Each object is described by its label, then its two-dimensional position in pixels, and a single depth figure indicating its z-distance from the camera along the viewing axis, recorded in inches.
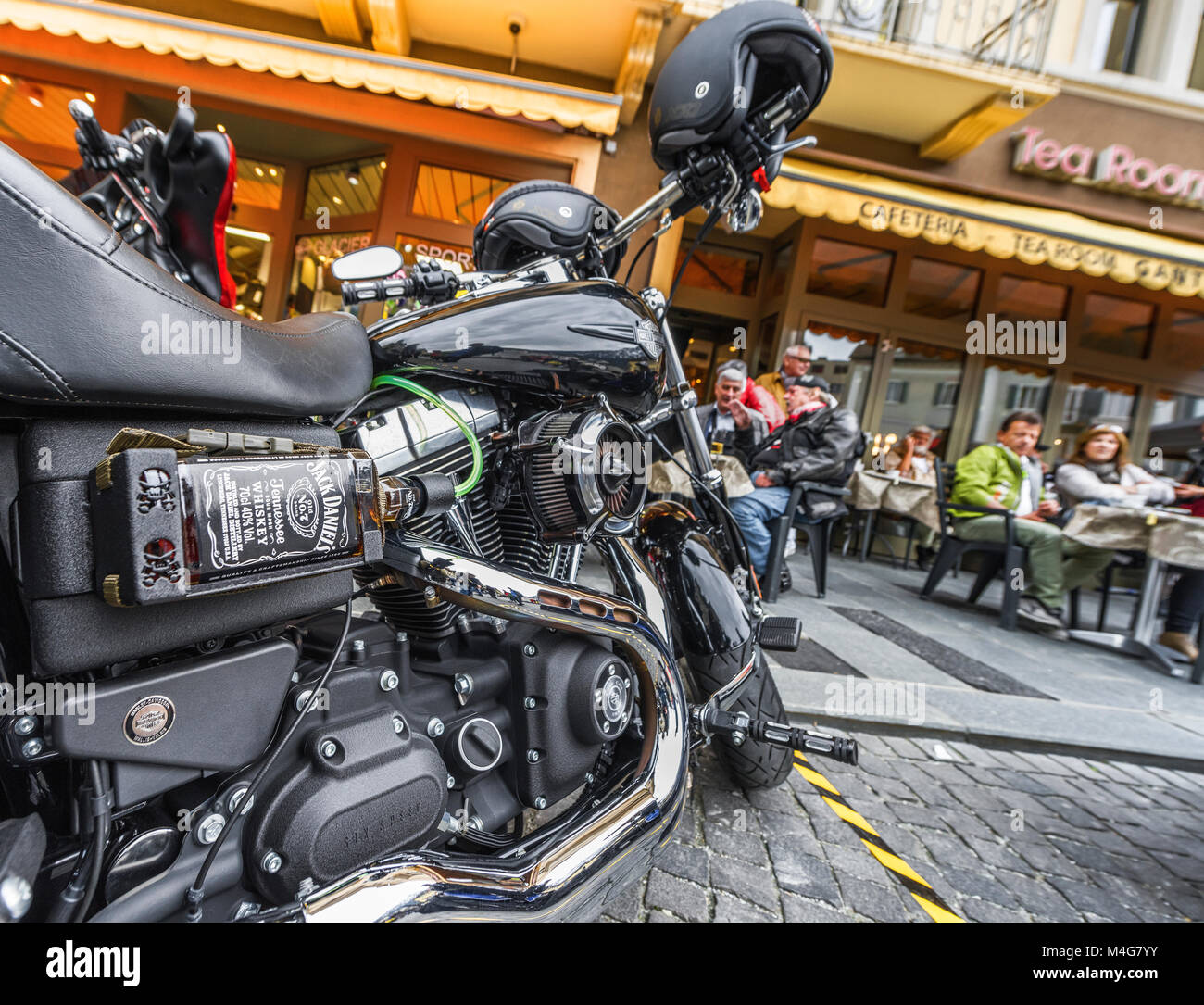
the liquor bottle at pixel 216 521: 25.9
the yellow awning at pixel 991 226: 215.2
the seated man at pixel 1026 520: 193.3
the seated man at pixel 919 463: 303.9
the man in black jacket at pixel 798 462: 179.6
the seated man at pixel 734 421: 176.1
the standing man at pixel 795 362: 218.5
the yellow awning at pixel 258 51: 187.6
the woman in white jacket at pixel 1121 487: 182.7
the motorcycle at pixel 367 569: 27.2
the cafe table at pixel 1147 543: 163.3
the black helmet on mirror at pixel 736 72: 52.5
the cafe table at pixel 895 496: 259.8
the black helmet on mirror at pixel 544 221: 58.9
